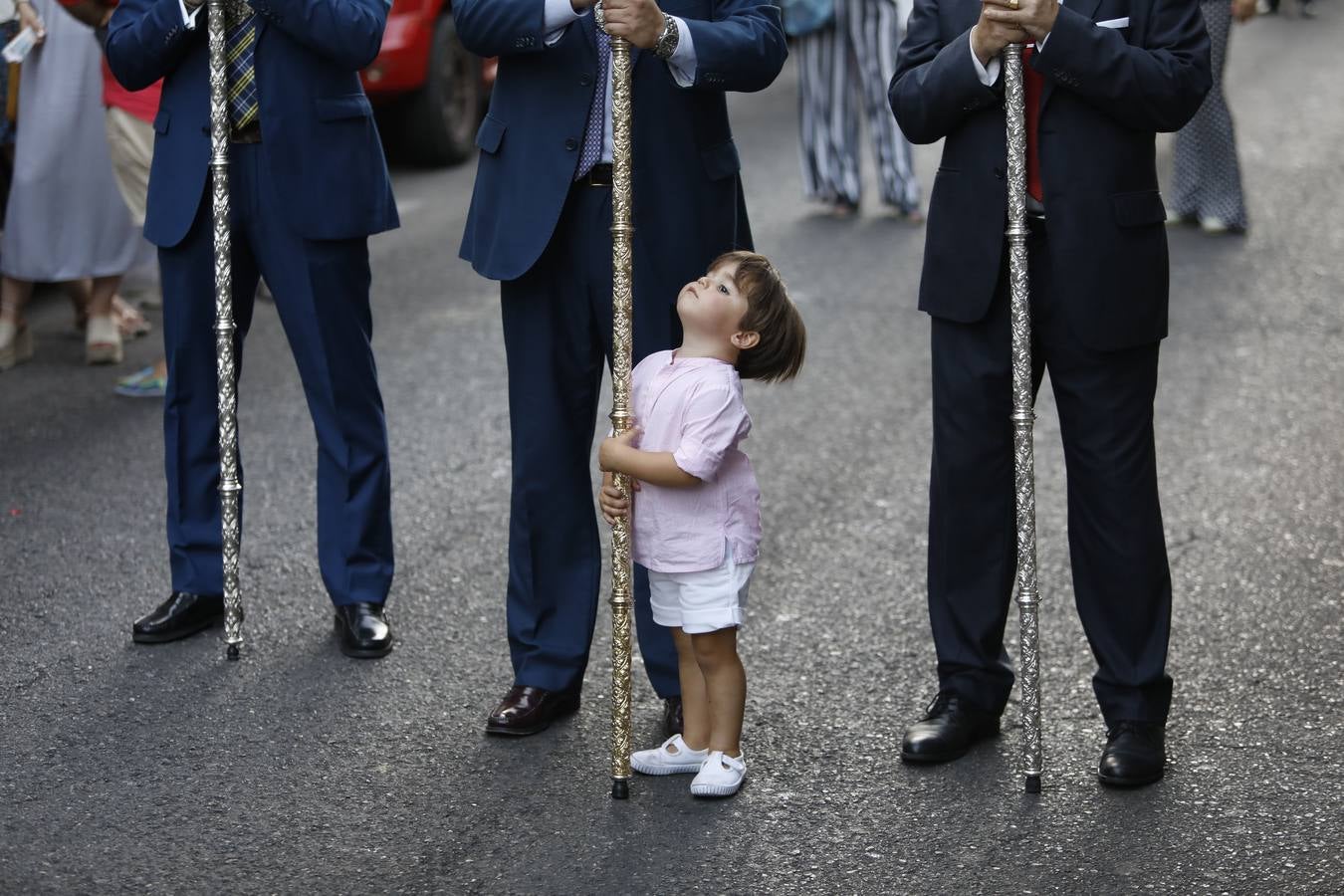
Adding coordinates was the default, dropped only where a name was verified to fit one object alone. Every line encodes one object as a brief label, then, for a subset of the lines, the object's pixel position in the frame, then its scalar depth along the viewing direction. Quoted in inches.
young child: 310.2
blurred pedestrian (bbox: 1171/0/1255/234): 772.6
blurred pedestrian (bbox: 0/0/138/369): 587.2
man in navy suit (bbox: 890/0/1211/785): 311.3
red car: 845.8
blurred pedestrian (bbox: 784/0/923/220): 805.9
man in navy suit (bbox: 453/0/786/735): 324.5
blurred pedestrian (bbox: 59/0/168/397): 546.9
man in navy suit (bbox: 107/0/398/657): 371.9
